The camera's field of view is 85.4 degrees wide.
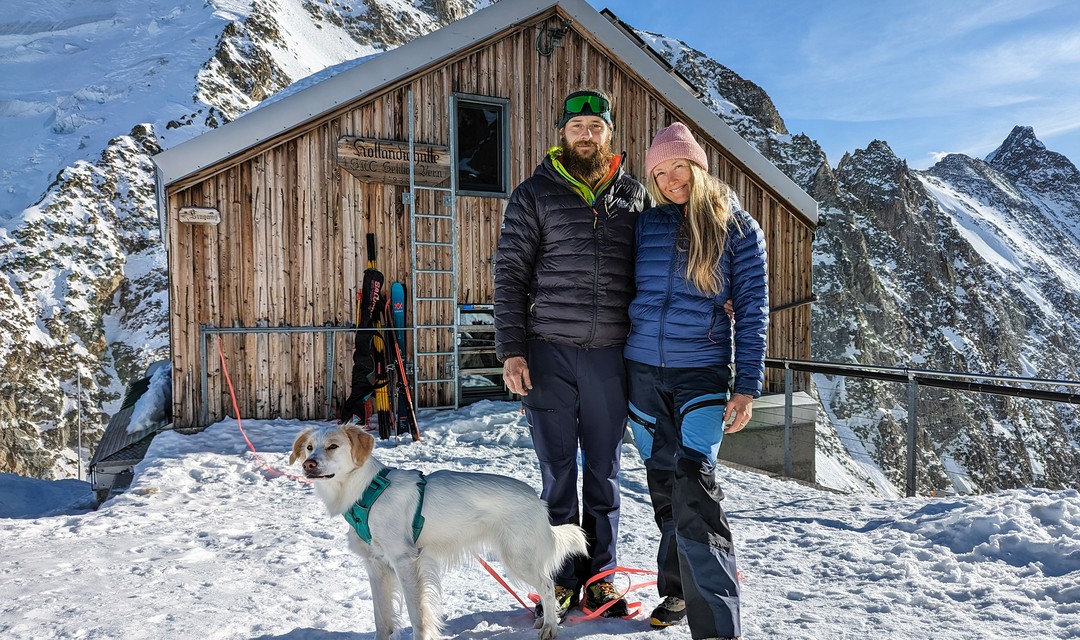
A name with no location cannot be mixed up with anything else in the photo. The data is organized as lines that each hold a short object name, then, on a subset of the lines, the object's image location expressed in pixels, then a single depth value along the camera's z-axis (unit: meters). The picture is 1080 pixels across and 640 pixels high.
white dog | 2.26
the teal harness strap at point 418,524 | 2.27
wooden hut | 6.75
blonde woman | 2.26
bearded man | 2.61
